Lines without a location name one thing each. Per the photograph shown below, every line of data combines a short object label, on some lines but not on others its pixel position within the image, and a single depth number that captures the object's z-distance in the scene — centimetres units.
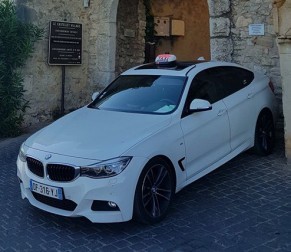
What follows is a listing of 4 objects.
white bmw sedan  396
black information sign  975
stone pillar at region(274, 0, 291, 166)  577
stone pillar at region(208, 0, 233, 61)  818
